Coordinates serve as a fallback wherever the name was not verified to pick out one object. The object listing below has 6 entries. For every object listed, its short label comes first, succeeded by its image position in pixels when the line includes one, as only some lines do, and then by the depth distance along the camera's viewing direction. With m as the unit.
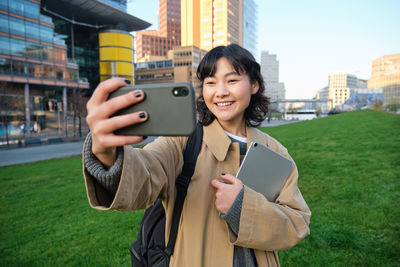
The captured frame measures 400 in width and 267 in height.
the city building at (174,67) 75.19
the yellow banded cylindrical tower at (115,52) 50.19
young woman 0.98
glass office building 34.19
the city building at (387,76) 101.26
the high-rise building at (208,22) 92.19
